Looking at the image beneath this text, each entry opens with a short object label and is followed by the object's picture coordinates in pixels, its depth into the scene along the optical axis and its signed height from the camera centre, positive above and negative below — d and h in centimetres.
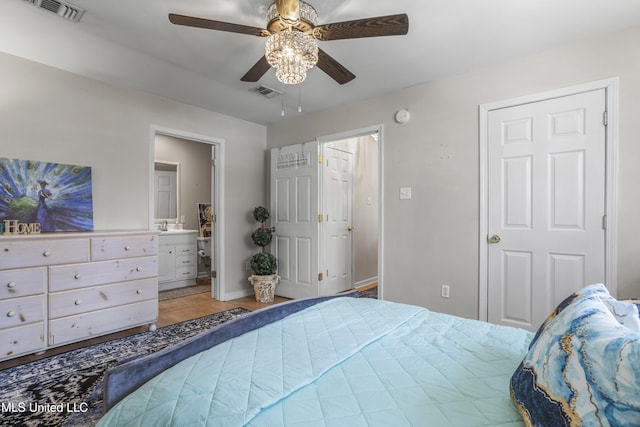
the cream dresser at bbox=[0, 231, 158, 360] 223 -63
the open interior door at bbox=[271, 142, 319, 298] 403 -8
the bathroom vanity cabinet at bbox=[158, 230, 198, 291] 462 -76
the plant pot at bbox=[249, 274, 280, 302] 403 -101
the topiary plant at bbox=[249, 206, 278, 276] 404 -59
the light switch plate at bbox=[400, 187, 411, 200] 323 +20
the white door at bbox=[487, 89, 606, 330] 232 +6
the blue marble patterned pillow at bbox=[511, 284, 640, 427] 59 -36
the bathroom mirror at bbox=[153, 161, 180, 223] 536 +36
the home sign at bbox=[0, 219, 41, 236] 246 -14
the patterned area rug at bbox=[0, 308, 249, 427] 169 -115
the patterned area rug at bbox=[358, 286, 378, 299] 433 -121
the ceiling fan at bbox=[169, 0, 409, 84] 165 +102
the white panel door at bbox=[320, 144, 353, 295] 412 -13
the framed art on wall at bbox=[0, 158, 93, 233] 253 +15
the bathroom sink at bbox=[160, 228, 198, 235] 472 -33
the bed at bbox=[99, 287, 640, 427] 78 -53
